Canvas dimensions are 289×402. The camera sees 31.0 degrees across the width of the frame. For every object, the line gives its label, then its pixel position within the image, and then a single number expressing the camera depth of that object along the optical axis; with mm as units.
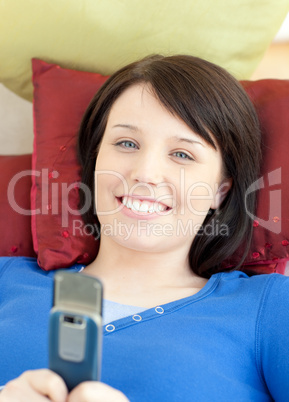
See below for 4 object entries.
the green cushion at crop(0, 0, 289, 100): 1438
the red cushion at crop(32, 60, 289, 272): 1326
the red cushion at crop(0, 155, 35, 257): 1397
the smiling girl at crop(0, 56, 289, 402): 983
